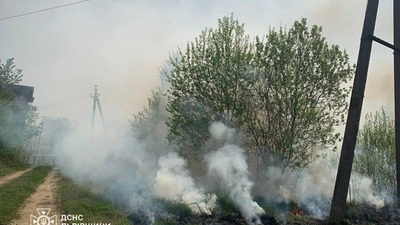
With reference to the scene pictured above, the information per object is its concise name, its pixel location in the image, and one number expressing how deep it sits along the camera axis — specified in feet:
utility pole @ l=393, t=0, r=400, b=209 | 50.49
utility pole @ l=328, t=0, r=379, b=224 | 40.68
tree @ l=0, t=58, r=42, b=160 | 90.68
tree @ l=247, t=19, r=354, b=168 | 59.06
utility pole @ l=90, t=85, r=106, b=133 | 133.20
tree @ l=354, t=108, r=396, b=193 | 93.30
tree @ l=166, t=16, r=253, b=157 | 62.59
